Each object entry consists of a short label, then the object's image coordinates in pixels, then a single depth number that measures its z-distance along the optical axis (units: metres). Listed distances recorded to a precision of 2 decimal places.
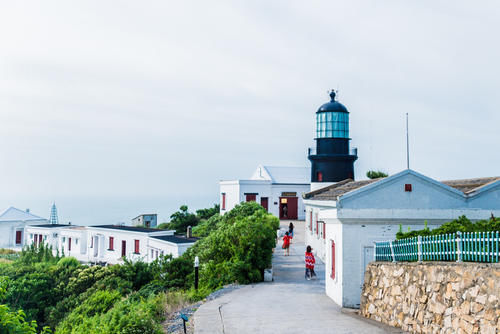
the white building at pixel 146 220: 54.16
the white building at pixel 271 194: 46.82
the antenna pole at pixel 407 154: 18.49
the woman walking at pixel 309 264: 18.34
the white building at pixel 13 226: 58.37
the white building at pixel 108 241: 34.76
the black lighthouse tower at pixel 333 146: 34.31
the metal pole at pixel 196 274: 15.97
